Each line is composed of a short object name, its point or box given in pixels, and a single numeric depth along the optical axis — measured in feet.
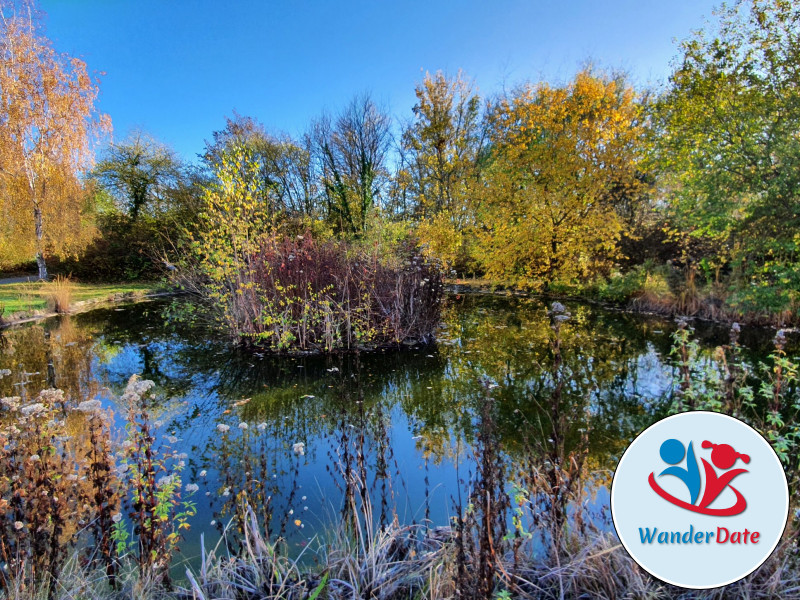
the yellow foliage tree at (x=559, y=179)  36.27
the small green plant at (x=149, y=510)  6.47
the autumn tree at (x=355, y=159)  68.69
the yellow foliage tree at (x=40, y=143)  46.68
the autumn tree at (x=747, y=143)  26.02
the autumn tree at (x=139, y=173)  76.74
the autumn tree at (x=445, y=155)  48.55
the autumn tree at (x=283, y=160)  73.46
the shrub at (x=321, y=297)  24.17
